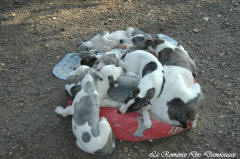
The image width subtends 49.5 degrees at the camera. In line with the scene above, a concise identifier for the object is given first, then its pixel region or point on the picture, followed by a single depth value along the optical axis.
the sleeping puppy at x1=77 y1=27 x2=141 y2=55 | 5.43
